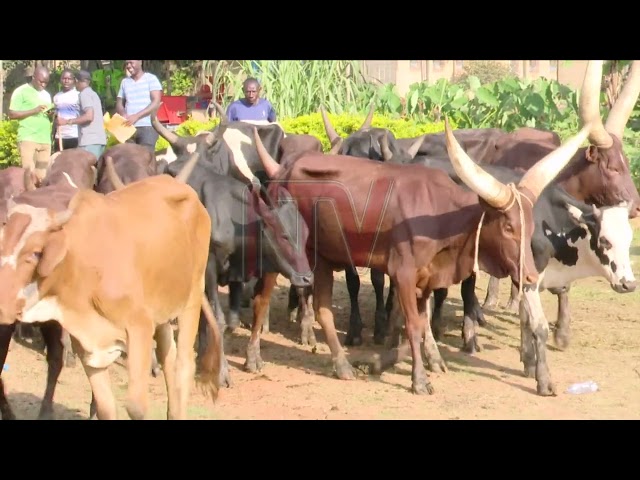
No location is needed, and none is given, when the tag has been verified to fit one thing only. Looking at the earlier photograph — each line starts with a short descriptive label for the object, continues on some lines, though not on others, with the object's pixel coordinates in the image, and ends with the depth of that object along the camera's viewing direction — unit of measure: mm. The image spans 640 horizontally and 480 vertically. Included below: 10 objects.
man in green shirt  12000
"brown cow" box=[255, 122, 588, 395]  7586
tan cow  5426
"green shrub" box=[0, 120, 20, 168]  16094
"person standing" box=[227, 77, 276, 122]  11592
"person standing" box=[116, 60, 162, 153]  11297
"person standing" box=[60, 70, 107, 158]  11594
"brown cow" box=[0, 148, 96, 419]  6648
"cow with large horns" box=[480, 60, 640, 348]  9281
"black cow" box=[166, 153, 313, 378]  8094
